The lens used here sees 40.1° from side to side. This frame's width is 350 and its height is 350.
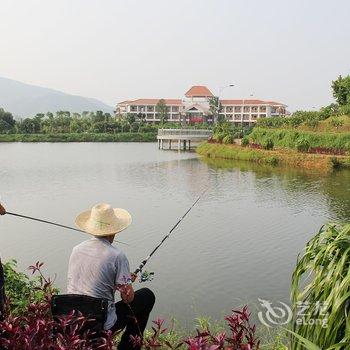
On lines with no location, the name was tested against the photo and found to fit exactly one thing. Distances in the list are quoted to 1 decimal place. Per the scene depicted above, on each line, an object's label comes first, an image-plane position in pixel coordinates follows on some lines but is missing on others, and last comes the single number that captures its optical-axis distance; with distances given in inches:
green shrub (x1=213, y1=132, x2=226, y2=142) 1635.7
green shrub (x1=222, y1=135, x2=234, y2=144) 1572.3
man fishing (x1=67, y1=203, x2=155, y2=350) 134.5
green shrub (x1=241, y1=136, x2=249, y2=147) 1468.3
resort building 4018.2
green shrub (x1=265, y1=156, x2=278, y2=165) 1218.0
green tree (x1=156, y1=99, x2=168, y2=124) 3736.0
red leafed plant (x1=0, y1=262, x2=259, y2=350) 84.5
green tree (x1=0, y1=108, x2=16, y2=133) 2958.4
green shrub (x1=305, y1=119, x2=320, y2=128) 1400.3
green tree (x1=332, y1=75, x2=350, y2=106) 1494.8
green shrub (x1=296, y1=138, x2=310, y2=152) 1236.5
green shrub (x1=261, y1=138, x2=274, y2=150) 1357.9
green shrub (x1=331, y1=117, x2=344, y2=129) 1322.5
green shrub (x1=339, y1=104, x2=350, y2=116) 1386.1
